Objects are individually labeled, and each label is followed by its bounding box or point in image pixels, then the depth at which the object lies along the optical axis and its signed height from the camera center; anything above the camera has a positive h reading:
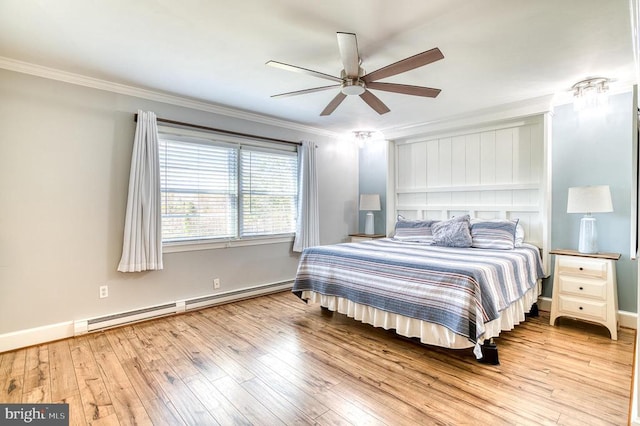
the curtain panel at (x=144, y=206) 3.25 +0.05
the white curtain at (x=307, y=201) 4.75 +0.13
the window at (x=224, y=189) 3.66 +0.27
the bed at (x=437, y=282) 2.34 -0.65
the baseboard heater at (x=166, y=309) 3.08 -1.12
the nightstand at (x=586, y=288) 2.92 -0.78
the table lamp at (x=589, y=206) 2.97 +0.01
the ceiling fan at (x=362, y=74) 1.99 +0.99
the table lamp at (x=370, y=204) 5.17 +0.08
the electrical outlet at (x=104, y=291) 3.18 -0.82
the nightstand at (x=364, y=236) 5.15 -0.46
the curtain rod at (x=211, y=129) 3.49 +1.01
